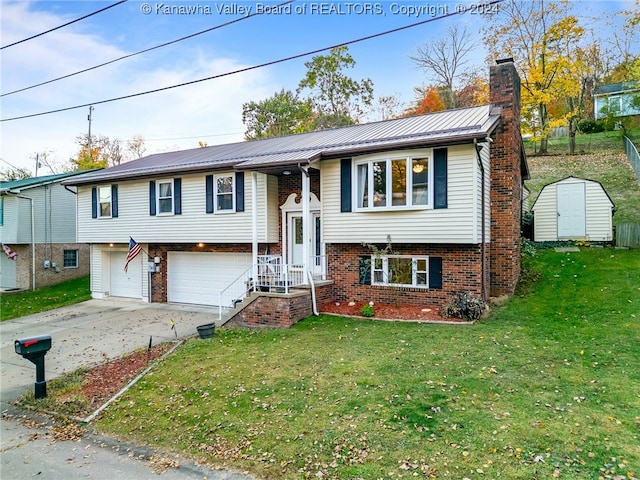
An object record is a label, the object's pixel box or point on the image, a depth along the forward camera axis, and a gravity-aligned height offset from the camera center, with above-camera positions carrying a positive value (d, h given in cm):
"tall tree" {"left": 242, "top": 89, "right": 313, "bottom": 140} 3291 +1021
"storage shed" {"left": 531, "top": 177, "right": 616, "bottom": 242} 1498 +81
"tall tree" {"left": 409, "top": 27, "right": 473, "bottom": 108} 2858 +1289
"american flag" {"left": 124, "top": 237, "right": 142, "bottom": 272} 1398 -40
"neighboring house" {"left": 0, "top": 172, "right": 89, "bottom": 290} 2005 +30
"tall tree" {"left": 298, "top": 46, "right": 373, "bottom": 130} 3216 +1202
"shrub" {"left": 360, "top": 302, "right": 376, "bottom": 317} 1015 -196
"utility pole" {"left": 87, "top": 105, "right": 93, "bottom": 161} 3597 +895
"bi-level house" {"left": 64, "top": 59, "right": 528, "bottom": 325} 1004 +65
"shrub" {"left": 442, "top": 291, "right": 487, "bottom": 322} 932 -176
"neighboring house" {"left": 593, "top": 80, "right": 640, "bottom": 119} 2359 +896
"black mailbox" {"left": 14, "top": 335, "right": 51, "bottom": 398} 674 -194
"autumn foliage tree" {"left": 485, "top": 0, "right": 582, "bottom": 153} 2272 +1144
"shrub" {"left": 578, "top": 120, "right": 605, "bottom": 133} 3002 +820
